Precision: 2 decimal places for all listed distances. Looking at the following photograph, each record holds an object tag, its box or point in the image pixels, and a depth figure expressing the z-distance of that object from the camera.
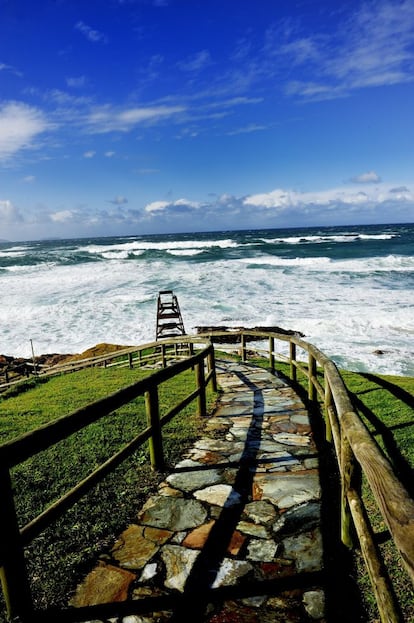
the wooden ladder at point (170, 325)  17.97
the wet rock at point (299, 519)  3.20
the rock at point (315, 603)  2.35
